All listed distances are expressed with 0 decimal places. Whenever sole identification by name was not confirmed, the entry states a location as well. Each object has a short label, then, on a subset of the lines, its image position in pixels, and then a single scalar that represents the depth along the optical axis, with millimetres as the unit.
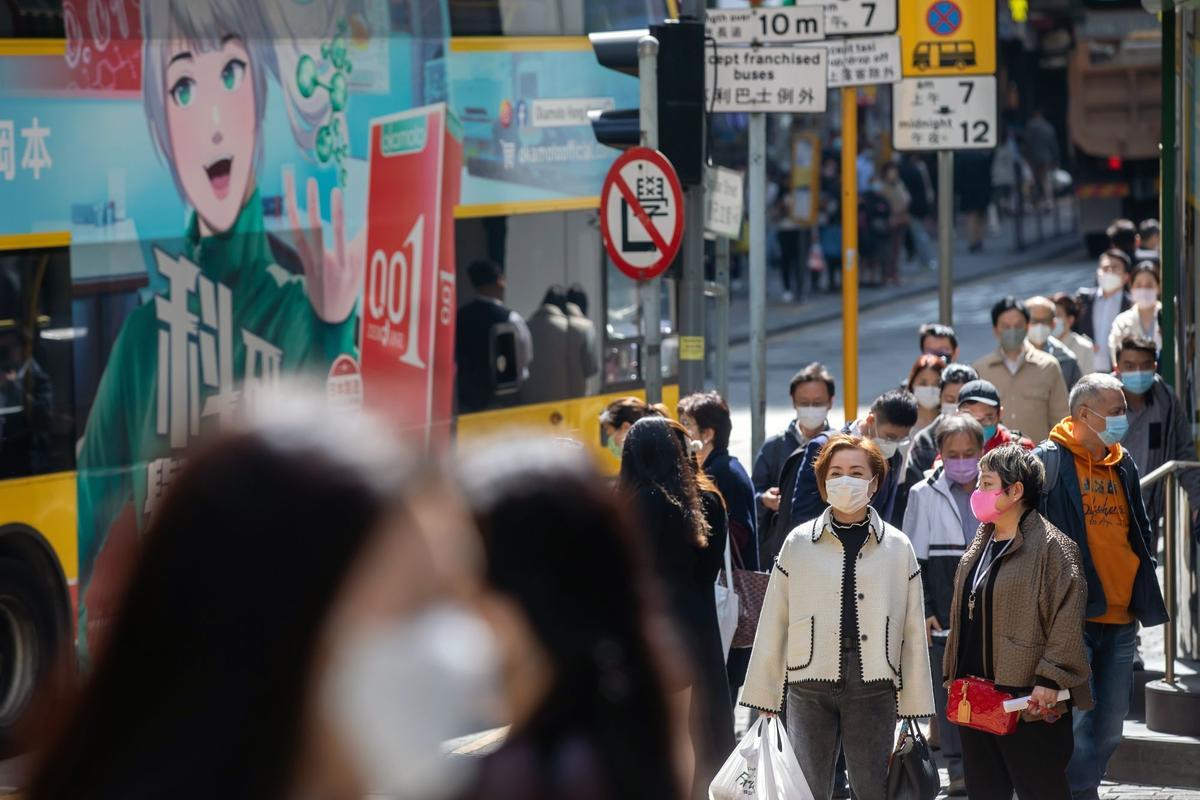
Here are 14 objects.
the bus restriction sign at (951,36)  23422
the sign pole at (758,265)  21406
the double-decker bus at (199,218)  16562
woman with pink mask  12742
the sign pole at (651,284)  20000
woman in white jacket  12883
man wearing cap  16984
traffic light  20203
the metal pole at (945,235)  23766
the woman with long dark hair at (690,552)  12961
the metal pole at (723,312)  23016
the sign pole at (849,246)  21984
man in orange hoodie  14312
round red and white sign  20031
